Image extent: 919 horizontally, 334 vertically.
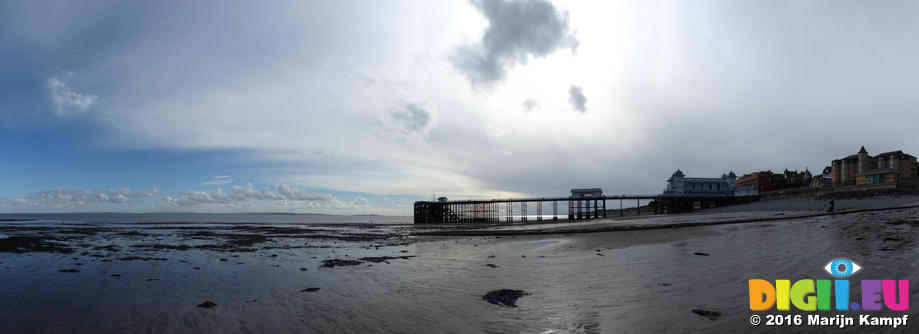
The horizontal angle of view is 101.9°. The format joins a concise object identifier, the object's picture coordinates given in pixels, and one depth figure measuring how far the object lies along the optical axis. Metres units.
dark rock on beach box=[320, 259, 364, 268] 13.24
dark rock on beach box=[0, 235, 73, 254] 18.36
